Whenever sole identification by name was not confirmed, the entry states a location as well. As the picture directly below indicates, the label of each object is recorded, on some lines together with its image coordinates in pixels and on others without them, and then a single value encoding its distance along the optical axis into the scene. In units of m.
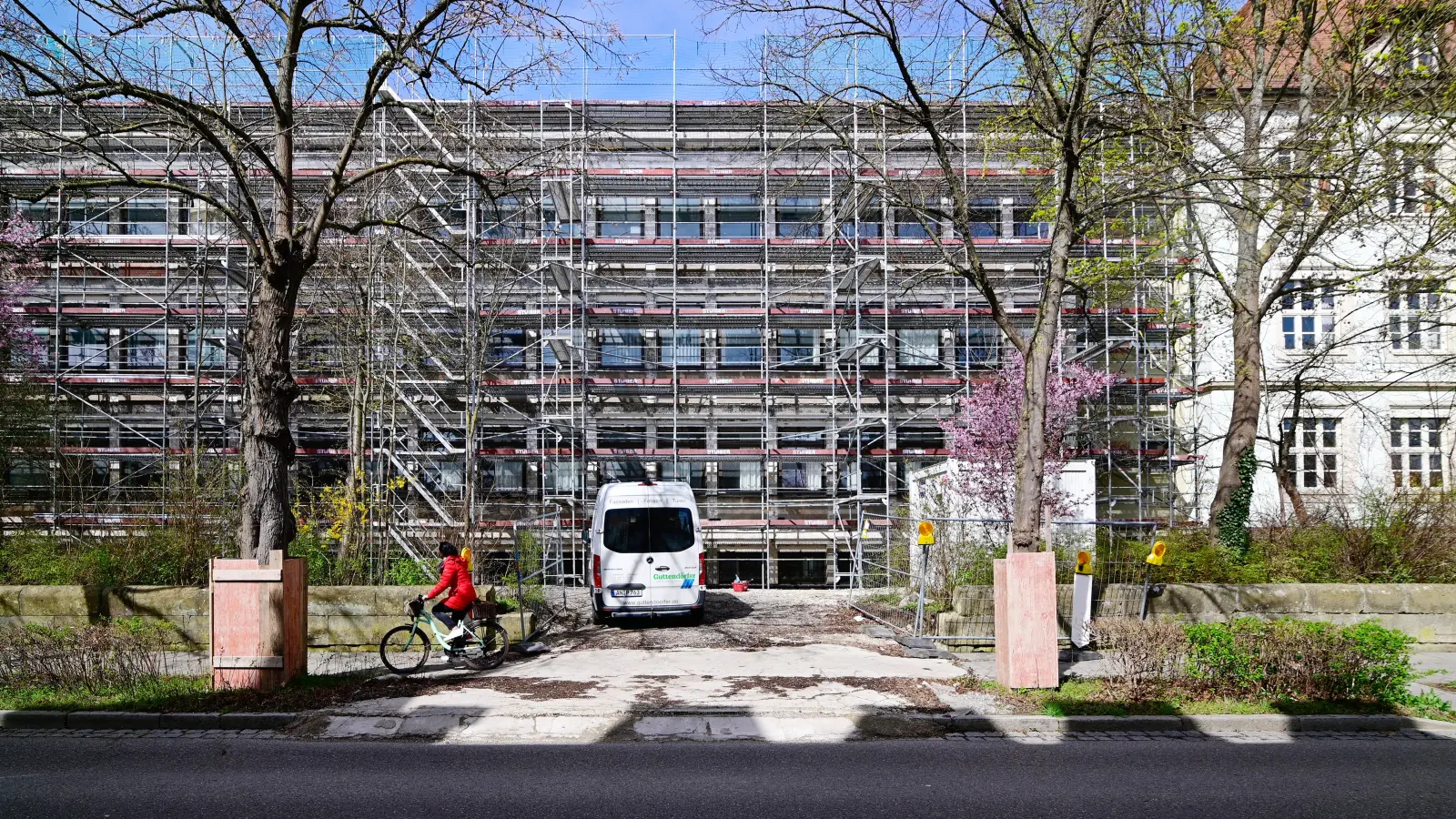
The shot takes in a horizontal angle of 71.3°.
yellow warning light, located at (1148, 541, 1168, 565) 12.55
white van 16.05
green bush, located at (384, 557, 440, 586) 14.82
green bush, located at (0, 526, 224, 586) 13.66
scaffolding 24.19
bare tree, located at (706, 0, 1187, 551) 10.52
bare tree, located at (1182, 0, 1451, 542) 13.73
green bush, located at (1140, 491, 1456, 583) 14.72
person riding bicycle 12.08
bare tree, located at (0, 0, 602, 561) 10.26
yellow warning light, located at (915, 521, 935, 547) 12.75
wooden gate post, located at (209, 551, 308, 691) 10.08
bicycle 11.71
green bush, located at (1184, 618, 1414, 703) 9.48
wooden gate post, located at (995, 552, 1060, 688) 10.14
